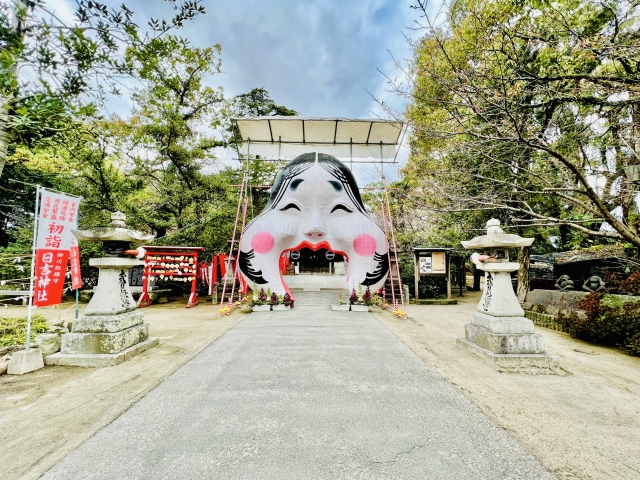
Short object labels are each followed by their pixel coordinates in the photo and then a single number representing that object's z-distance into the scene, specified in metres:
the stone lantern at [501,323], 4.20
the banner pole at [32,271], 4.09
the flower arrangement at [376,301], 9.52
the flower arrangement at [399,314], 8.27
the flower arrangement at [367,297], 8.75
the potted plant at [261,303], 8.77
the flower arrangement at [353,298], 8.77
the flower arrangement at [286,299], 8.94
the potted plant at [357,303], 8.73
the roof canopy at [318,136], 9.62
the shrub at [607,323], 5.55
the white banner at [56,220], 4.56
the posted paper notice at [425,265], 11.98
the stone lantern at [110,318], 4.27
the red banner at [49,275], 4.37
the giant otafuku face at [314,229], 8.74
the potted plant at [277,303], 8.77
